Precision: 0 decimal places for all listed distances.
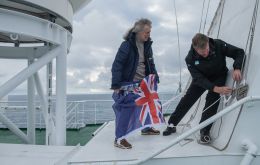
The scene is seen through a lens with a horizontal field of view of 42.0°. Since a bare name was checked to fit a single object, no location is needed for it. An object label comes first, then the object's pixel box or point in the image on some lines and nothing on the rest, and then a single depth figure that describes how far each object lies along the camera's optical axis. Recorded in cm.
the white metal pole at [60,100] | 632
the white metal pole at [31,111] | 803
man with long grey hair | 356
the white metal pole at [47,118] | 675
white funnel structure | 489
